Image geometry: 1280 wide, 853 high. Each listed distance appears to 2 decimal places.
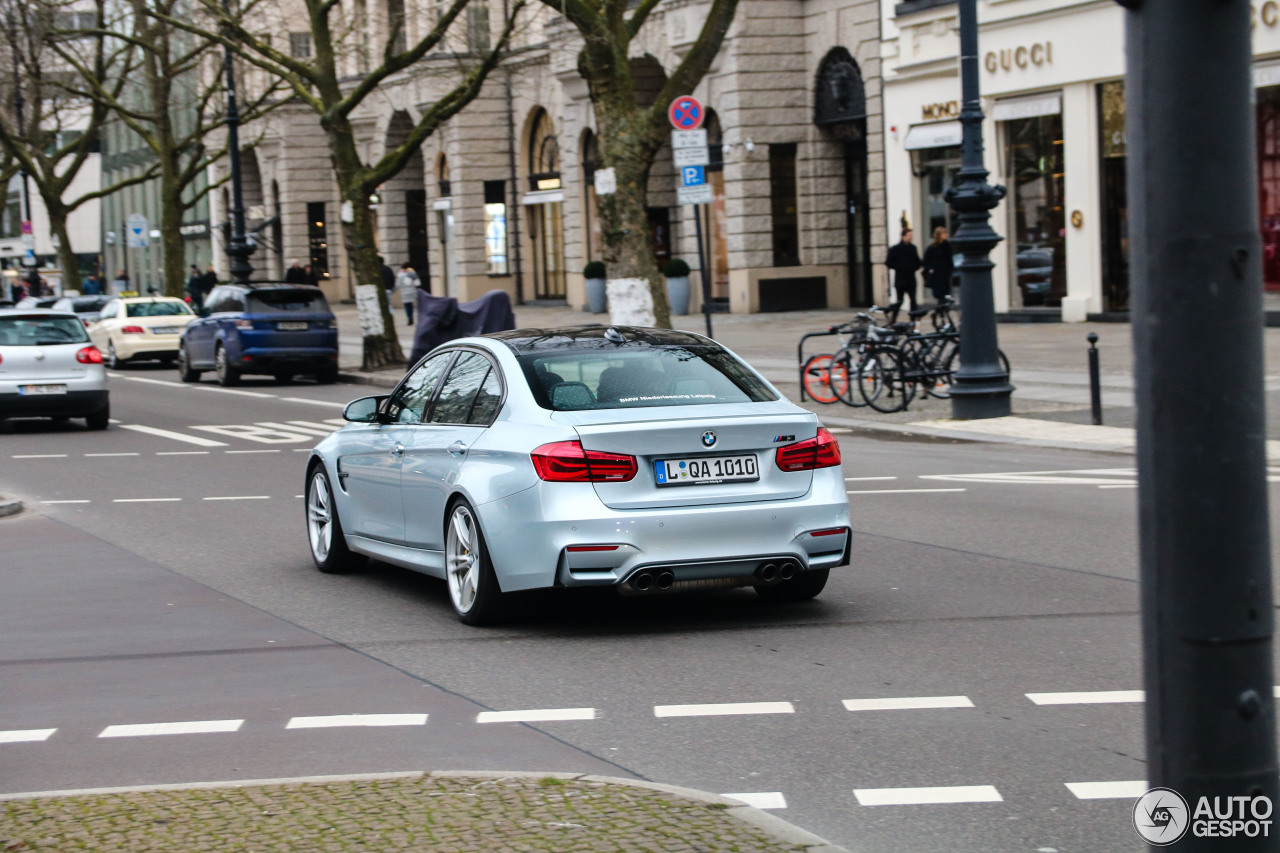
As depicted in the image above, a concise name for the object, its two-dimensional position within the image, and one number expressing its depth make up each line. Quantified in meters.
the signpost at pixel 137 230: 53.09
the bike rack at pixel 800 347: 19.77
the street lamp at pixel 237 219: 37.16
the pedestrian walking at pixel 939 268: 29.69
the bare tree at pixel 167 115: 40.88
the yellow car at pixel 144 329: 35.34
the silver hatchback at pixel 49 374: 21.11
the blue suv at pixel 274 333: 28.42
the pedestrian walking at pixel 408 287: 45.44
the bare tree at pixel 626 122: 22.66
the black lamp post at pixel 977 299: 18.17
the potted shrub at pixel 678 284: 39.38
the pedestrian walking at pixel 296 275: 43.28
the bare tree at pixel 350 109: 28.64
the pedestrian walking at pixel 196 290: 51.81
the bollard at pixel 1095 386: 16.91
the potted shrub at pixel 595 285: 42.56
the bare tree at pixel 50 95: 37.53
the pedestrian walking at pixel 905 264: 30.78
